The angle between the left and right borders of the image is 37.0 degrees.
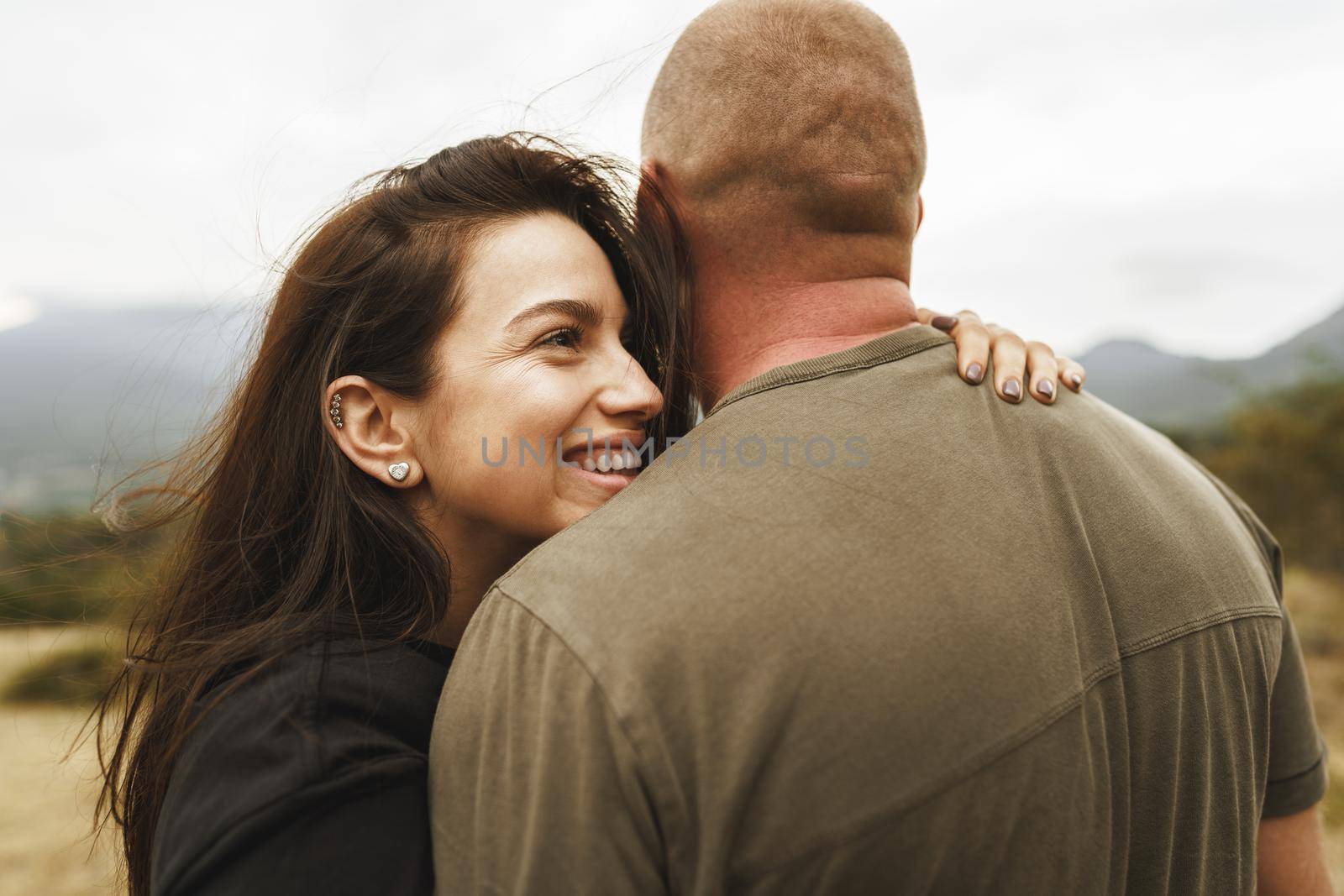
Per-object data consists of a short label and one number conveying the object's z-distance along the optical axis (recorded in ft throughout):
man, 2.81
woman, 3.28
